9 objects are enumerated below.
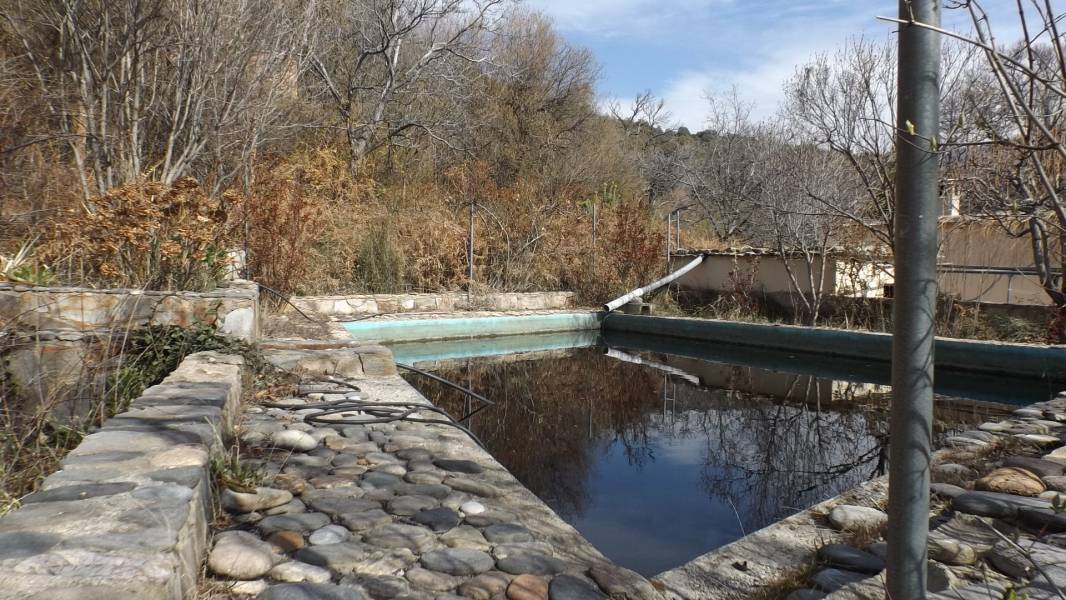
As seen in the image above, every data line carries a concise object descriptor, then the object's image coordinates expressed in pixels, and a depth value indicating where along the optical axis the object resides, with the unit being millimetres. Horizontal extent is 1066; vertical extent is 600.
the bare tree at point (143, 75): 5805
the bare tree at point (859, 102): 7137
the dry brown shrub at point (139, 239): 4473
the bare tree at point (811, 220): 9680
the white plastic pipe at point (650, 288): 11328
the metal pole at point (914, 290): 1510
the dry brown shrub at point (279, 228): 7996
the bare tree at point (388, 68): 13750
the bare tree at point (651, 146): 22469
